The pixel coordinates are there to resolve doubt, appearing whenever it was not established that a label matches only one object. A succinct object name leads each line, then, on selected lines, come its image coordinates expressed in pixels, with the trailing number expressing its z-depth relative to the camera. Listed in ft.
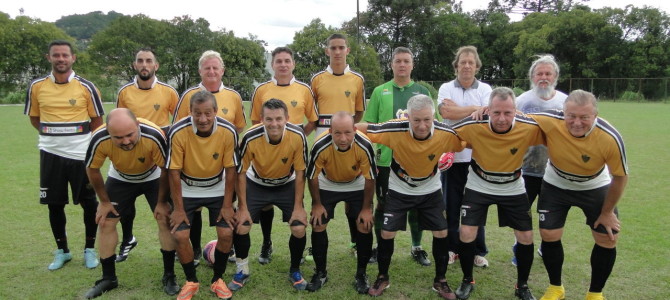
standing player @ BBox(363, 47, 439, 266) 14.78
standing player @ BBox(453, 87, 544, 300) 12.16
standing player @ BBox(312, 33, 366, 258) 15.89
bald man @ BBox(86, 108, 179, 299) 11.95
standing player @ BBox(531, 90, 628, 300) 11.18
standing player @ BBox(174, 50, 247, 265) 15.10
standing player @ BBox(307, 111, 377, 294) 12.88
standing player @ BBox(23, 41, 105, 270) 14.64
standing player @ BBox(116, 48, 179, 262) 15.38
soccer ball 14.73
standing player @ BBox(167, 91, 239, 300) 12.25
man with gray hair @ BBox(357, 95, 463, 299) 12.74
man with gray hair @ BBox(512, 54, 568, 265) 13.57
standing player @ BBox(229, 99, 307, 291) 12.96
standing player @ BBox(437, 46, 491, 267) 14.17
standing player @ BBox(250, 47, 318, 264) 15.46
